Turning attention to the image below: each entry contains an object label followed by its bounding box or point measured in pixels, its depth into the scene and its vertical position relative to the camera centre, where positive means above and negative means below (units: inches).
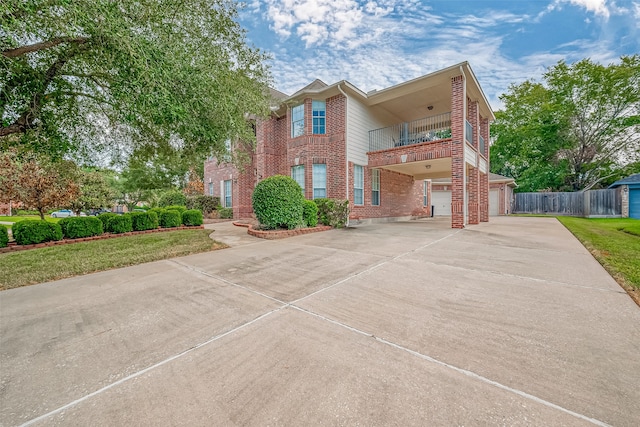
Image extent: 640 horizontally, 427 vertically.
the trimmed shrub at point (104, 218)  340.1 -12.7
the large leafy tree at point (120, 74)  150.3 +98.3
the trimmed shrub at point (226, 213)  621.0 -14.1
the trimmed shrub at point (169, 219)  408.8 -17.8
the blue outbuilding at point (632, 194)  644.7 +22.6
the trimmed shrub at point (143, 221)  373.1 -18.7
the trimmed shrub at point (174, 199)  679.1 +23.3
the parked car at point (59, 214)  1160.4 -23.2
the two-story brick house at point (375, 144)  393.4 +114.0
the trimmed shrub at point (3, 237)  265.4 -28.4
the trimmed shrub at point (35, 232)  276.7 -24.7
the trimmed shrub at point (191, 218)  438.9 -17.8
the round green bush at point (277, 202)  330.0 +5.9
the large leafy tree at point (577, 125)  809.5 +270.5
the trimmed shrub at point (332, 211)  405.1 -8.3
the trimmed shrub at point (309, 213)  367.2 -9.8
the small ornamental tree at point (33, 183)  333.1 +37.5
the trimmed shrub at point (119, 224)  343.9 -21.1
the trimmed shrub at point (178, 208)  502.3 -0.4
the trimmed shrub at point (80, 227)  307.5 -21.8
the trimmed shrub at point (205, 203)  665.0 +11.4
